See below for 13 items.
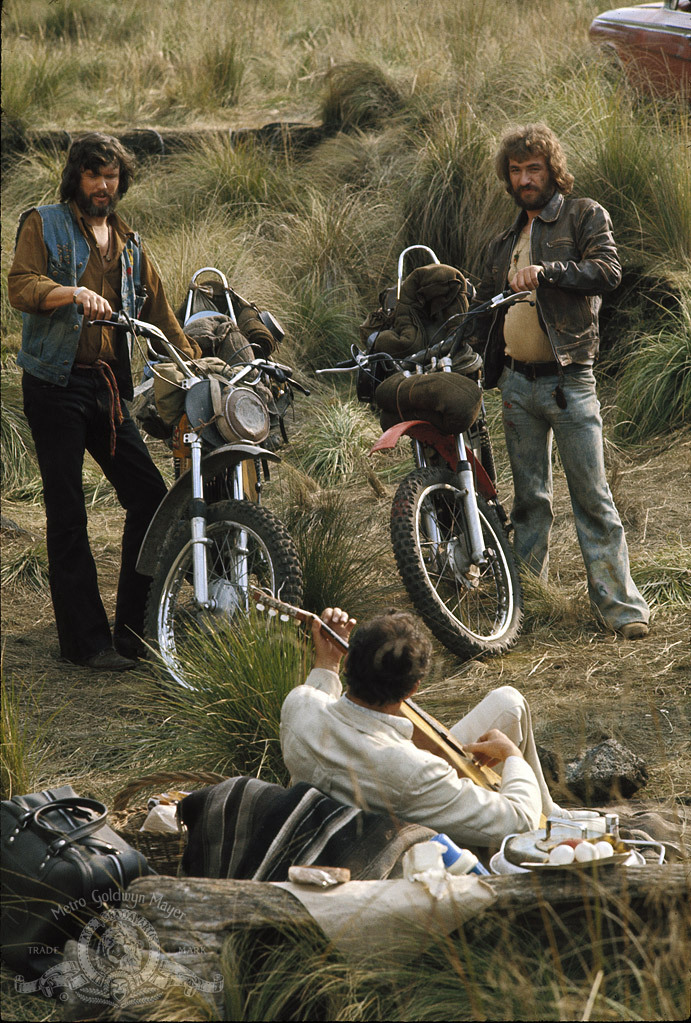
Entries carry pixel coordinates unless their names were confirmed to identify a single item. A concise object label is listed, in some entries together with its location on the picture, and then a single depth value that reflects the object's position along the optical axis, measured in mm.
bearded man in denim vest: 10094
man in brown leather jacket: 10469
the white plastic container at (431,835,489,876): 5480
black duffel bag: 5758
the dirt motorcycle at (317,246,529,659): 10141
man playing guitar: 5828
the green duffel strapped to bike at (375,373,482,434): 10508
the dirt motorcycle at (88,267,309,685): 9633
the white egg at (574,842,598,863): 5219
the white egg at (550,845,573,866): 5316
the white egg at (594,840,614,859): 5242
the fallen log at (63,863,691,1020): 5047
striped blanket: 5605
